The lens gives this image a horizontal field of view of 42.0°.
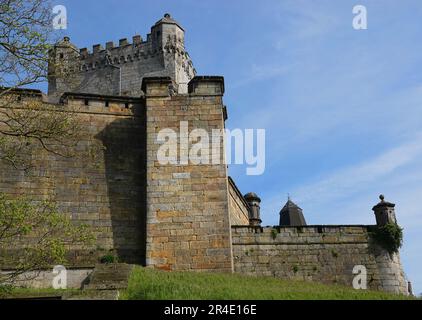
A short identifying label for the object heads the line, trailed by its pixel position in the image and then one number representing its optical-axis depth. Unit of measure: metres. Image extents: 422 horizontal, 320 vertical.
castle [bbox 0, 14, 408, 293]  15.49
